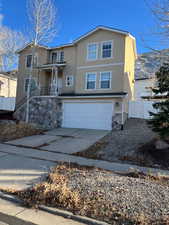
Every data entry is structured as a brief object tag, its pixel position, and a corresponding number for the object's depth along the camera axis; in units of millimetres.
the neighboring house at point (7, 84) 27125
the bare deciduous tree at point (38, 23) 16500
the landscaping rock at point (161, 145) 7965
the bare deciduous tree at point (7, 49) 27234
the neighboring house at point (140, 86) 24220
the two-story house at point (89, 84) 14898
